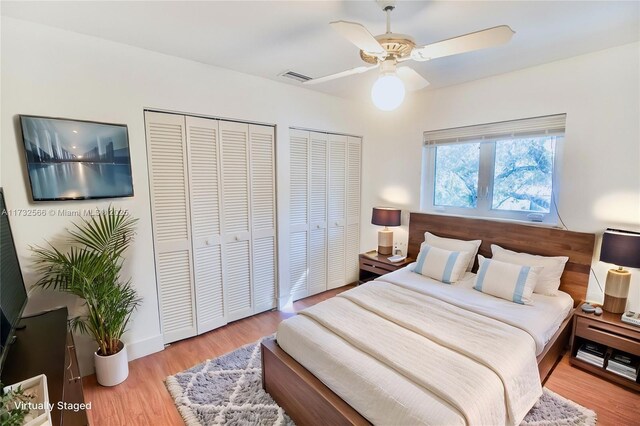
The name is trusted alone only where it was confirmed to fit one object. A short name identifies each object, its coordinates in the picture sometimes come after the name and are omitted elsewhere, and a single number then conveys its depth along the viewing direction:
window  2.72
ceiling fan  1.33
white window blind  2.63
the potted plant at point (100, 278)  1.97
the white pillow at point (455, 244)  2.95
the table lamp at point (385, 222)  3.58
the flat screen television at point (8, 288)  1.42
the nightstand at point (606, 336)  2.08
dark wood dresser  1.30
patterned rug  1.86
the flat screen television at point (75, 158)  1.91
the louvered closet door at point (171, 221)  2.46
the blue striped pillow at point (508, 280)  2.32
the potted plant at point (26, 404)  0.96
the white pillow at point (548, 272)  2.46
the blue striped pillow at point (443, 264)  2.73
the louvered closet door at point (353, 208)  3.84
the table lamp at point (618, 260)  2.10
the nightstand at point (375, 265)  3.40
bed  1.41
